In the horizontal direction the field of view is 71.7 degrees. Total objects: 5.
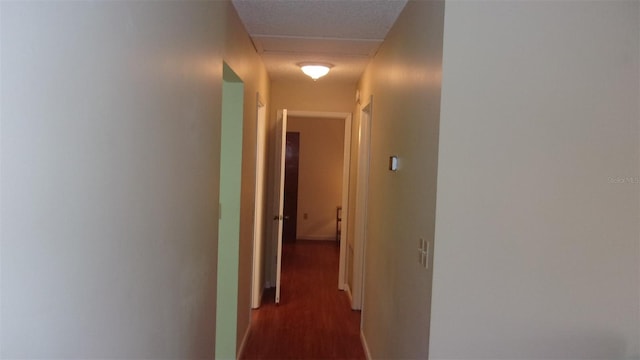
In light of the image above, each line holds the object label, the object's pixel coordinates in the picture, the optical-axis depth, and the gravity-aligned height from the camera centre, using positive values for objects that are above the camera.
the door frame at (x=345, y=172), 4.75 -0.01
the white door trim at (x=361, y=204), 3.97 -0.30
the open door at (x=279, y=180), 4.08 -0.12
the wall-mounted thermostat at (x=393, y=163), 2.47 +0.06
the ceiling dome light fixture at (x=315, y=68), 3.76 +0.87
